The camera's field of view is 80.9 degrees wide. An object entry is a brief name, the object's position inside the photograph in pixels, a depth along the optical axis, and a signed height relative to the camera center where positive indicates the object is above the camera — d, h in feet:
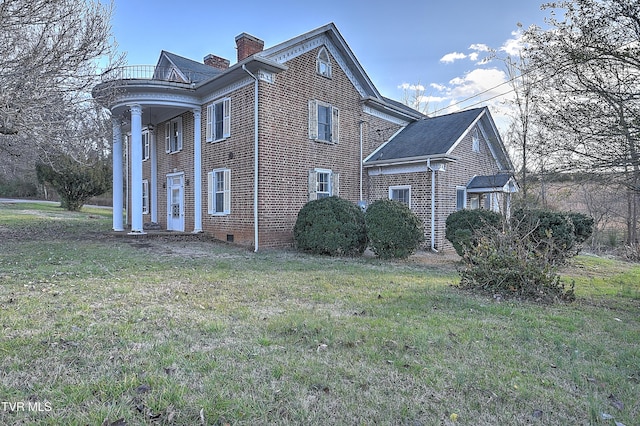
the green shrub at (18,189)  129.59 +6.15
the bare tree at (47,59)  20.02 +8.78
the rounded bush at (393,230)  32.40 -2.14
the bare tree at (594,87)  17.08 +5.67
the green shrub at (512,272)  19.25 -3.57
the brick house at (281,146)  38.47 +7.16
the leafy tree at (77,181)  79.87 +5.53
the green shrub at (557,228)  31.22 -1.98
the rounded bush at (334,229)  34.01 -2.15
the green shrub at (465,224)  31.91 -1.74
